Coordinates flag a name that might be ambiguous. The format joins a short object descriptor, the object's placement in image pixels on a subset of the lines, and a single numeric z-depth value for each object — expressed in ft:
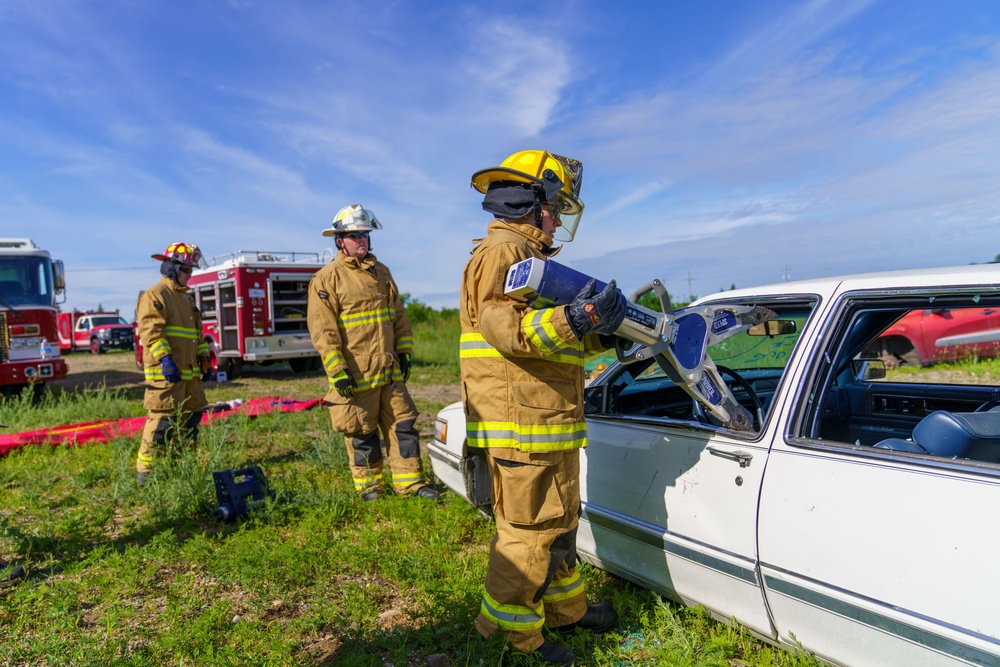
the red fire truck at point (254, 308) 39.37
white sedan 5.71
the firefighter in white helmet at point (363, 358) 14.51
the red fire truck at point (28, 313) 28.99
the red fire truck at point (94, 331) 80.64
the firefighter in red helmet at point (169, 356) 16.01
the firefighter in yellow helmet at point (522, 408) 7.45
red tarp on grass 19.80
